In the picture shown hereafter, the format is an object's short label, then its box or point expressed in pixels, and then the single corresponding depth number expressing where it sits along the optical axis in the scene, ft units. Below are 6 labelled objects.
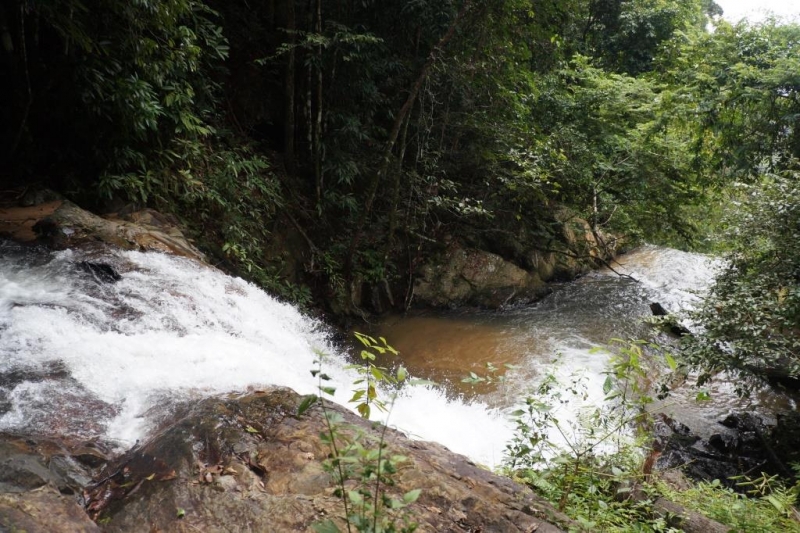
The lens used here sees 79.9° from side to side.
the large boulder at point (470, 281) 30.60
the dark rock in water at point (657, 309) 28.40
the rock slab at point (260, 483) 7.45
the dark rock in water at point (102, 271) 15.38
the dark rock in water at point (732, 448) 17.03
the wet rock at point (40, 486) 6.40
